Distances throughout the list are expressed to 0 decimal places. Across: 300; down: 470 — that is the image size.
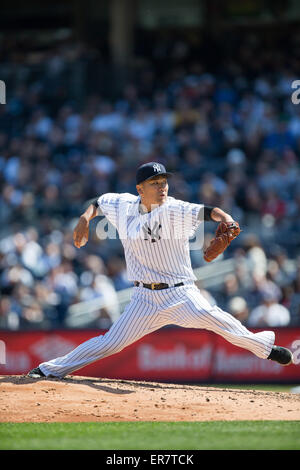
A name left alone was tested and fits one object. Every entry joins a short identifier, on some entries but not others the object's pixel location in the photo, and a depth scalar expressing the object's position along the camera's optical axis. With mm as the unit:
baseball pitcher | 13547
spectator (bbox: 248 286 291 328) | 23734
